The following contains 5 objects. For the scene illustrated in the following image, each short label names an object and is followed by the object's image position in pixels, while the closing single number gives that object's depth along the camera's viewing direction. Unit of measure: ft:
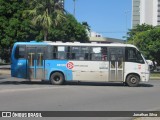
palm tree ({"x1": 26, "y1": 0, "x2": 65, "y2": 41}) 147.43
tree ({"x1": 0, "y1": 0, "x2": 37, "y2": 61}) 163.94
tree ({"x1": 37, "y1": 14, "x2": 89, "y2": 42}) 184.44
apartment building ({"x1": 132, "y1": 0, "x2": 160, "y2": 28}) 444.55
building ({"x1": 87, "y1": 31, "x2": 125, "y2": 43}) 435.94
